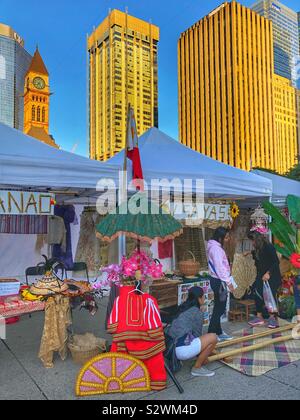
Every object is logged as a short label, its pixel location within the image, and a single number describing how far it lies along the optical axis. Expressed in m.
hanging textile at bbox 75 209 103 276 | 7.57
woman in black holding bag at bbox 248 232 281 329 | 5.34
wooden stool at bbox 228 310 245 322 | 5.60
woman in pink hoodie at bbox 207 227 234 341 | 4.56
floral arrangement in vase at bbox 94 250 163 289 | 3.42
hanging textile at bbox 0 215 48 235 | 6.59
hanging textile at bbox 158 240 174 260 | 8.09
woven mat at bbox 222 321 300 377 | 3.66
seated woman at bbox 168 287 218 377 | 3.39
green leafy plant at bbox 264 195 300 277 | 5.54
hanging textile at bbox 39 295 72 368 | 3.85
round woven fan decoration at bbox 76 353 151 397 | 3.12
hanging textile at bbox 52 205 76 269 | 7.25
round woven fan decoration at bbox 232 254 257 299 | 6.29
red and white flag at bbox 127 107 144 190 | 4.64
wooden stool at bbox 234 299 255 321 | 5.62
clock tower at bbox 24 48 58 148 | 87.56
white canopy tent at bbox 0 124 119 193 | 3.87
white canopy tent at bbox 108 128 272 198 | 5.12
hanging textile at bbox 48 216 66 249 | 7.03
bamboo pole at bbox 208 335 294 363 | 3.78
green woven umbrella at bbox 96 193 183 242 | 3.41
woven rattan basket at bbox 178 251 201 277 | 5.56
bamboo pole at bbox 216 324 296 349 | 4.25
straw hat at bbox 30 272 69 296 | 3.88
